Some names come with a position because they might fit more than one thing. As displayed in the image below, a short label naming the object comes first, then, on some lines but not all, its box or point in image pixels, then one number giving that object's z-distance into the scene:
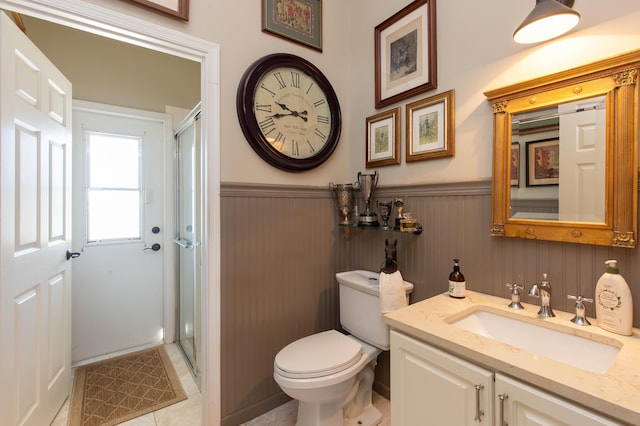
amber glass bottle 1.37
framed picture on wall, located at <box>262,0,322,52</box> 1.76
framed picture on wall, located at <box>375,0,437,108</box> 1.59
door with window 2.25
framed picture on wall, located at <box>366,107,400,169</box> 1.79
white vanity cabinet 0.76
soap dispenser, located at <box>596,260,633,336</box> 0.96
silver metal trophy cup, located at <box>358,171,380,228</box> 1.85
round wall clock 1.67
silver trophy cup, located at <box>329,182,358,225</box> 1.99
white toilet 1.37
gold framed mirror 1.00
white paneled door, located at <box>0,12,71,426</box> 1.22
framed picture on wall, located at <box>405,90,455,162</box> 1.51
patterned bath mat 1.73
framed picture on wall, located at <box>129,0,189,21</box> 1.37
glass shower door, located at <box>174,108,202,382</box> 1.97
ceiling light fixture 0.96
